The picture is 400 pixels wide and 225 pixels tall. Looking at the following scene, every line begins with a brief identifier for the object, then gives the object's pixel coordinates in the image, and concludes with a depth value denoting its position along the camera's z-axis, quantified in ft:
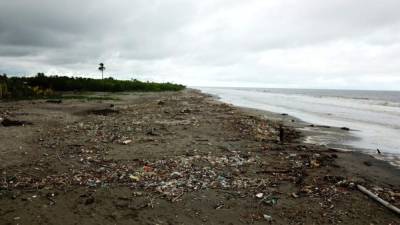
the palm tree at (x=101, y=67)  387.71
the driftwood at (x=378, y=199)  23.57
